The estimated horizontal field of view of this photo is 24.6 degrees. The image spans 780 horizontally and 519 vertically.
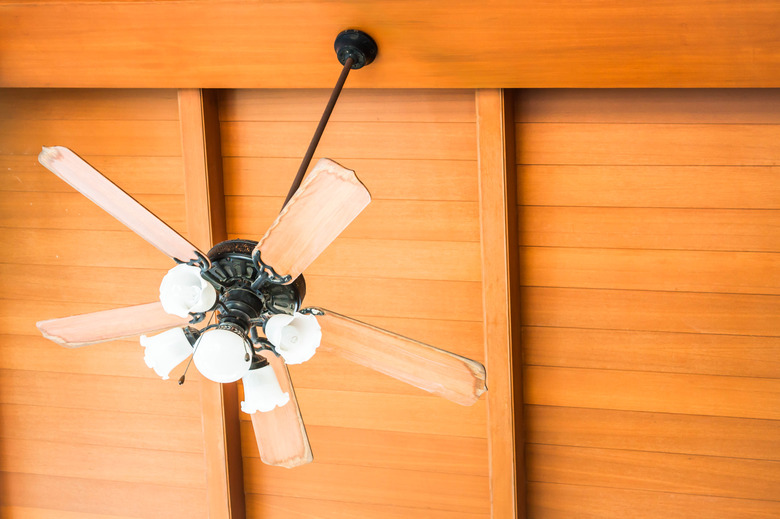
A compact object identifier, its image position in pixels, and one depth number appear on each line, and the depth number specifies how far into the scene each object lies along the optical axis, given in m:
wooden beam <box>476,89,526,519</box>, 5.94
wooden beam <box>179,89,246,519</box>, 6.24
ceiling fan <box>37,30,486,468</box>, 4.52
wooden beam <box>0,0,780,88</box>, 5.51
